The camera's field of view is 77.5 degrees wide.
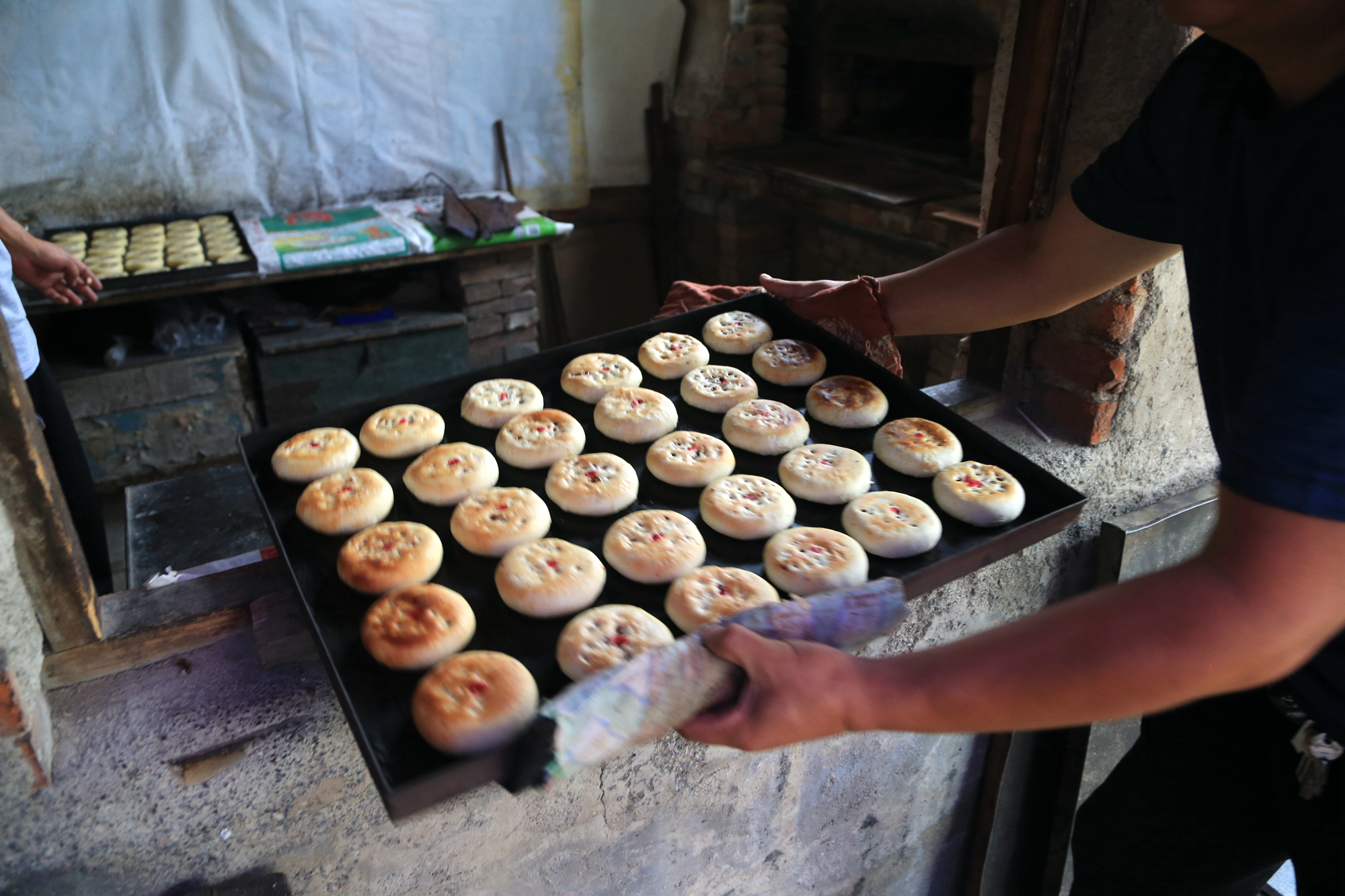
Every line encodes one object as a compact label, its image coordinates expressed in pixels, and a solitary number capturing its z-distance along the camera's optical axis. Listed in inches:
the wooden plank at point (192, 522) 72.8
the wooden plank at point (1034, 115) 63.3
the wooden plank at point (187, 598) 47.4
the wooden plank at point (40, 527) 41.4
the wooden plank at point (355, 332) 138.9
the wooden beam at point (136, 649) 45.5
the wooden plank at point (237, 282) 121.3
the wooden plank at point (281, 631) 47.5
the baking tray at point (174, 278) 122.0
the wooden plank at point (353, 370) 141.9
